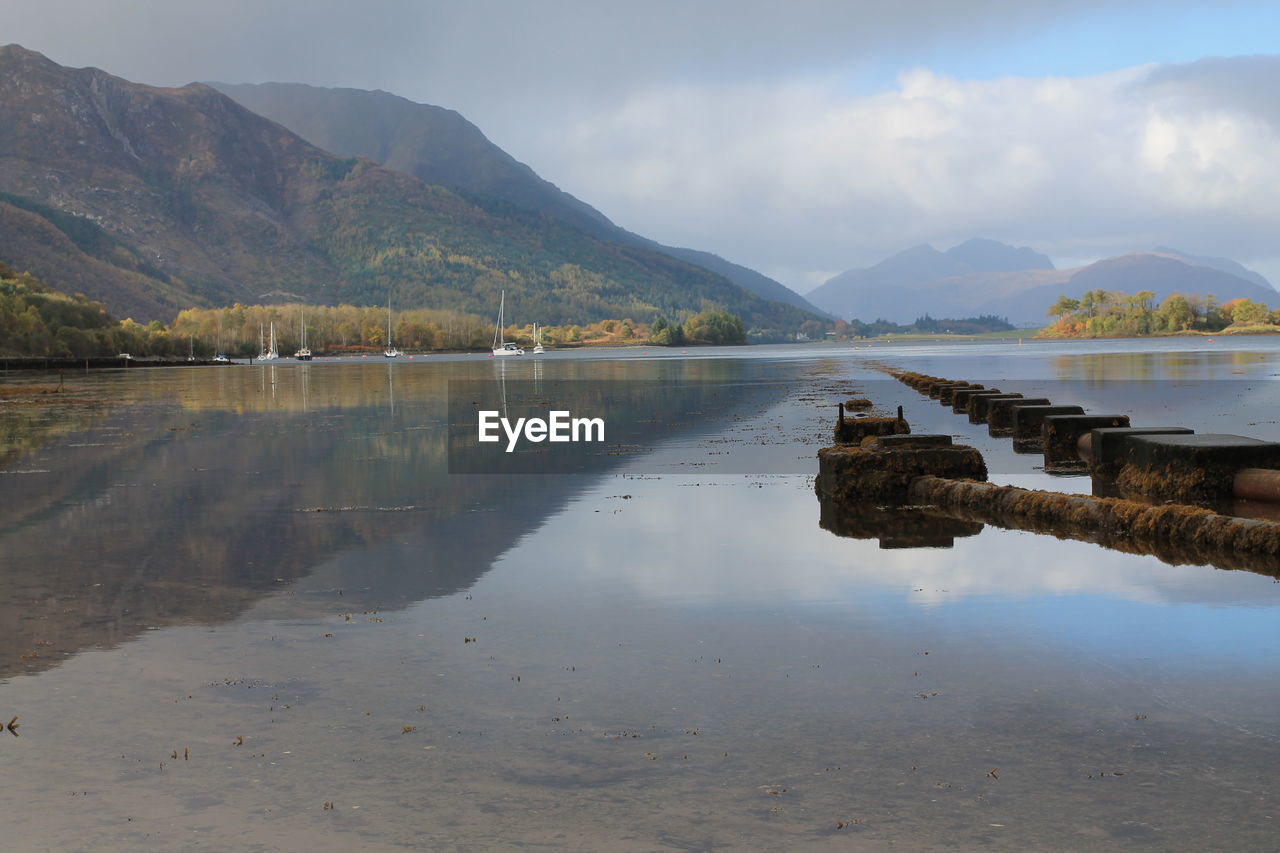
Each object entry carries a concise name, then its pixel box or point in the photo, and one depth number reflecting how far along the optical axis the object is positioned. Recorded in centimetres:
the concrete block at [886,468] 1684
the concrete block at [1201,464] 1573
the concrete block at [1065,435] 2212
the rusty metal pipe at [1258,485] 1513
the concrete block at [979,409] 3406
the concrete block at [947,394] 4320
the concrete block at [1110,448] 1847
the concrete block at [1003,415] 2972
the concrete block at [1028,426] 2648
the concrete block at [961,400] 3769
